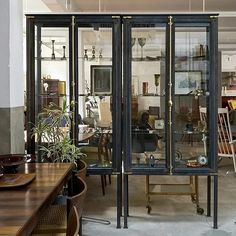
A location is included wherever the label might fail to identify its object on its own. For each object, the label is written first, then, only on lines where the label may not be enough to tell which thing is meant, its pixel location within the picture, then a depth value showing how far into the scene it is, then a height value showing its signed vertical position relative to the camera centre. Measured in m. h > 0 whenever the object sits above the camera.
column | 3.40 +0.21
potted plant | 3.80 -0.38
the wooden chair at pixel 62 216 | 1.71 -0.85
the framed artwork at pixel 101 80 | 4.28 +0.22
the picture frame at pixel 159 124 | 4.23 -0.28
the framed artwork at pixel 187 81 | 4.19 +0.20
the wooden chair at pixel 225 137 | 6.66 -0.69
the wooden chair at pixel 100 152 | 4.27 -0.60
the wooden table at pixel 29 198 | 1.71 -0.55
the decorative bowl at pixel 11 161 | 2.77 -0.46
